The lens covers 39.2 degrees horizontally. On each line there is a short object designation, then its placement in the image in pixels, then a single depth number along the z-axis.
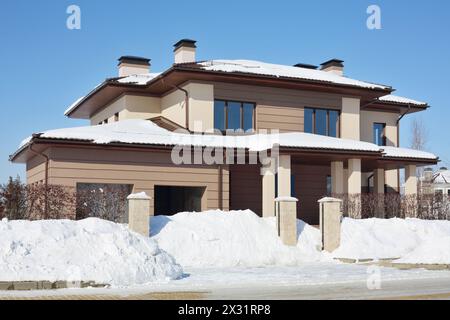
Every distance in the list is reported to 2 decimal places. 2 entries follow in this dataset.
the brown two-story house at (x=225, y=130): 23.30
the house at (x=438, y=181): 69.56
